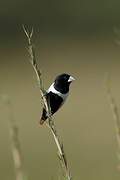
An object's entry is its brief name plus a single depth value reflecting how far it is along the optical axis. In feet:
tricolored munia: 24.04
